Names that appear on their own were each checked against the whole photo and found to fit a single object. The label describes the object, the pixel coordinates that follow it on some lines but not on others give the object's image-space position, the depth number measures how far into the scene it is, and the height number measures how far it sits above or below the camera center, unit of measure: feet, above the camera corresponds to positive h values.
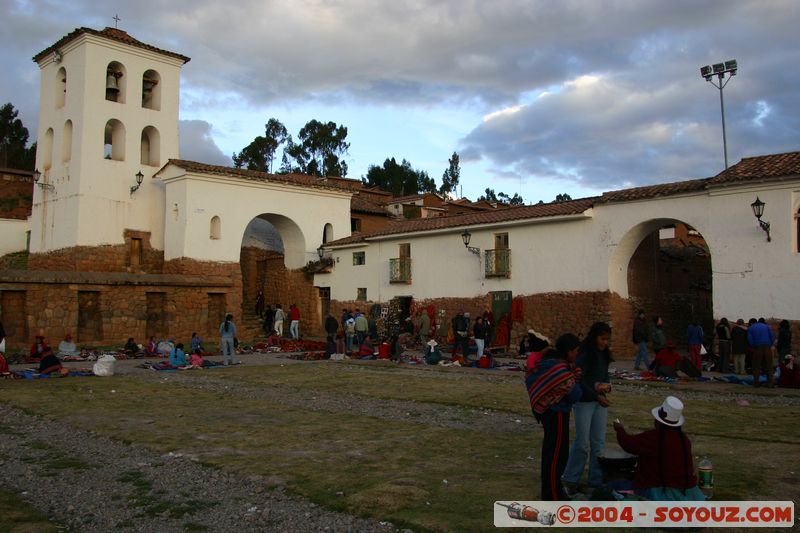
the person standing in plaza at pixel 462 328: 63.52 -0.62
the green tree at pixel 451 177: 250.57 +52.77
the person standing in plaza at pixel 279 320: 93.91 +0.34
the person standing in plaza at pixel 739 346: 52.26 -1.90
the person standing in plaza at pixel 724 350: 54.70 -2.30
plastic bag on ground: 49.90 -3.06
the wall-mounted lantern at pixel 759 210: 56.44 +9.00
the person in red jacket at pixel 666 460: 16.44 -3.34
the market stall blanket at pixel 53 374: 48.49 -3.59
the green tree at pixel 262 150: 198.90 +49.95
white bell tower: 90.89 +25.77
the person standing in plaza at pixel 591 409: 19.42 -2.51
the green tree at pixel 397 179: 247.91 +51.62
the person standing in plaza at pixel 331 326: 67.77 -0.36
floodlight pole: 92.92 +29.60
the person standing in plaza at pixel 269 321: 100.64 +0.22
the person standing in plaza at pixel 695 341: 53.52 -1.55
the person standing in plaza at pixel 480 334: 63.87 -1.13
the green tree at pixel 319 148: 202.28 +51.21
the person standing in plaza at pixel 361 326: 73.97 -0.41
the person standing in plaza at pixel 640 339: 53.11 -1.36
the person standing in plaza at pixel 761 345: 45.62 -1.61
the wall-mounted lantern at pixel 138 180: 94.07 +19.41
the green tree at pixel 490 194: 291.38 +54.33
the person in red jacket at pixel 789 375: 43.78 -3.44
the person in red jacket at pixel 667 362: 49.06 -2.91
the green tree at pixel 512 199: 279.61 +51.31
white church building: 60.44 +9.19
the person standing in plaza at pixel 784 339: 53.06 -1.41
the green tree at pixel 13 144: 186.70 +50.83
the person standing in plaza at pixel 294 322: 92.48 +0.05
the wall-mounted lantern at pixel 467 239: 80.33 +9.58
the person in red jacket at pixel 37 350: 56.26 -2.25
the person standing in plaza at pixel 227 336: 61.11 -1.17
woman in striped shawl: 17.70 -2.24
